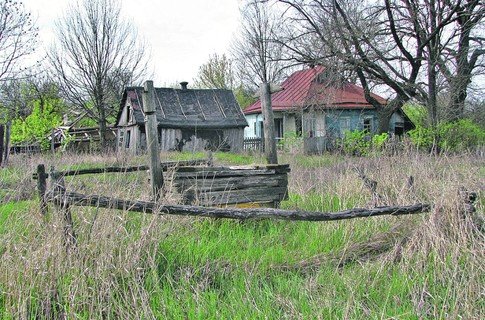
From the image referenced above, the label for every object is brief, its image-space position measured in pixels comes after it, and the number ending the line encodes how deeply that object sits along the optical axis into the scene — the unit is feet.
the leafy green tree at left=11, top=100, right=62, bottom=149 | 81.63
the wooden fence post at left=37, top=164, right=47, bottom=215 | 14.06
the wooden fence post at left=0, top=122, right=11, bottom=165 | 45.51
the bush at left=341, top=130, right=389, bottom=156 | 49.32
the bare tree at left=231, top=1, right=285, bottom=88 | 104.37
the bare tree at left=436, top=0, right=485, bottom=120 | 52.06
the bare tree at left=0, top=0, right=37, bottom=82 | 62.69
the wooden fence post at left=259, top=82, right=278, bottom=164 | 23.02
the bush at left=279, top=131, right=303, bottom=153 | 73.51
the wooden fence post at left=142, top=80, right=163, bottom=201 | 20.15
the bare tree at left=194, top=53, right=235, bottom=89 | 142.61
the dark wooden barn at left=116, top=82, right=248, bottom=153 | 88.74
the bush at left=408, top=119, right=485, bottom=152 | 50.57
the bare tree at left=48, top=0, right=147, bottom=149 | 74.64
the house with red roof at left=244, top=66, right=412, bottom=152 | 89.15
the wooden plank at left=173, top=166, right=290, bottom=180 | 20.45
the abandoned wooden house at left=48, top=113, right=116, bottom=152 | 83.99
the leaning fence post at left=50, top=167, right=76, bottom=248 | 12.78
